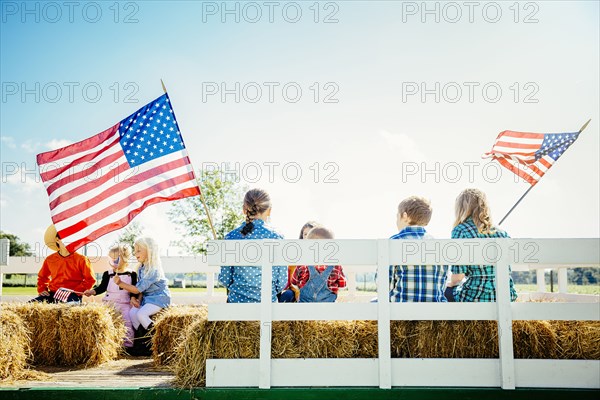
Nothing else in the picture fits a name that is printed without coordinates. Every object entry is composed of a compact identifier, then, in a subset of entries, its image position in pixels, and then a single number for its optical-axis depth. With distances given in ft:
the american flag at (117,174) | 19.07
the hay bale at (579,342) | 13.42
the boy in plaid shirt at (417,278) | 14.32
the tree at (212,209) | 117.29
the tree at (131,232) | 173.96
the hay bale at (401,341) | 13.29
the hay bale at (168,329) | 19.47
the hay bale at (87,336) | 19.22
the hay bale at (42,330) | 19.53
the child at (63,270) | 25.76
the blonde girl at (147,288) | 23.73
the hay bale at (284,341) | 12.92
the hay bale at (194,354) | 13.01
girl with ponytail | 15.12
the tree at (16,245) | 285.02
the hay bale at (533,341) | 13.43
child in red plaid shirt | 15.76
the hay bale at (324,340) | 13.11
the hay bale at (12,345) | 15.49
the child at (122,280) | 24.81
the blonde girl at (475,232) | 15.04
